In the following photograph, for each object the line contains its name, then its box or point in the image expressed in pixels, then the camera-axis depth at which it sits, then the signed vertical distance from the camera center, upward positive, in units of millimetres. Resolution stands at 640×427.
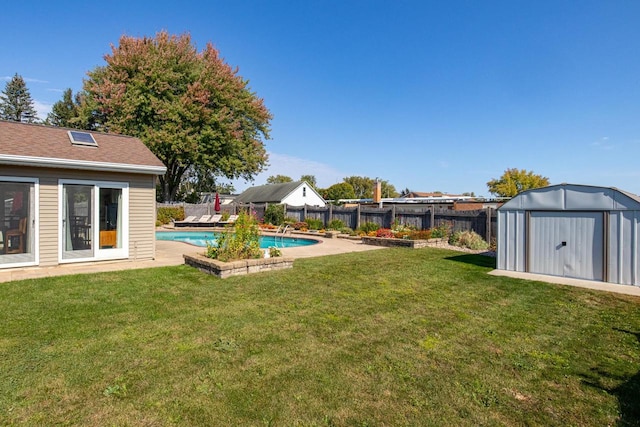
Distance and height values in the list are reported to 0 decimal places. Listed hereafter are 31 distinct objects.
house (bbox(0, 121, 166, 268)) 7629 +401
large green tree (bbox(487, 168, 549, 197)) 47562 +5180
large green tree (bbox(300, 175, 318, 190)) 75125 +8250
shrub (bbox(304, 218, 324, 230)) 19469 -470
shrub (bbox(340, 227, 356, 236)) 17158 -762
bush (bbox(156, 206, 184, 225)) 24269 +31
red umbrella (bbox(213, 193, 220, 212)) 25716 +739
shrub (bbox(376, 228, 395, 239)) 14180 -706
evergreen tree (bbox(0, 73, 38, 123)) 42156 +13741
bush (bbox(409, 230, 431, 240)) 13266 -716
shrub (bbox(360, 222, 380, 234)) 16516 -524
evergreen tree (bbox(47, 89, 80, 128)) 35344 +10721
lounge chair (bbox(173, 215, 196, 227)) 22812 -555
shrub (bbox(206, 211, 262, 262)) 7859 -642
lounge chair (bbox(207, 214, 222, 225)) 22906 -311
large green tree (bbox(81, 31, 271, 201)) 24484 +8451
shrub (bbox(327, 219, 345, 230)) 18312 -464
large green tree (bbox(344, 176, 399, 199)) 62844 +5693
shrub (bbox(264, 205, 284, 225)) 22484 +88
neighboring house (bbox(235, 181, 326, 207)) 35775 +2290
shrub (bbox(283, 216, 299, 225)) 20947 -285
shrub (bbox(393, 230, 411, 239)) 13594 -703
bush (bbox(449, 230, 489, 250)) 12570 -873
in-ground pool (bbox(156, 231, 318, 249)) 16112 -1206
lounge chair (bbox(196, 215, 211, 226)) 23000 -355
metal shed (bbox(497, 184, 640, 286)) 6852 -334
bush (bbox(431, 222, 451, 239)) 13773 -580
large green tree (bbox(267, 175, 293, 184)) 78312 +8503
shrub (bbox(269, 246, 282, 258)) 8398 -917
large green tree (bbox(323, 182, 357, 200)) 55703 +4032
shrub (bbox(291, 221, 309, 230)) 19669 -591
